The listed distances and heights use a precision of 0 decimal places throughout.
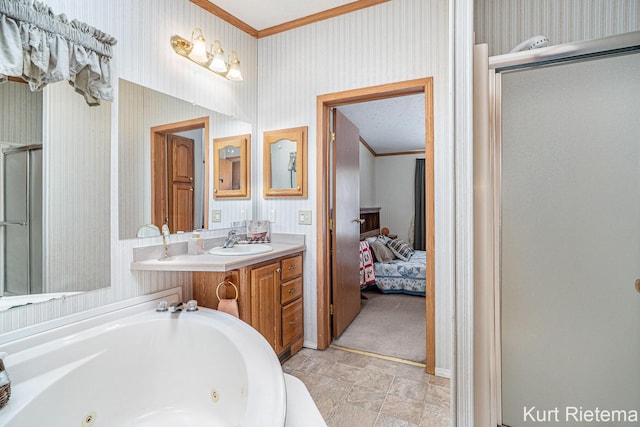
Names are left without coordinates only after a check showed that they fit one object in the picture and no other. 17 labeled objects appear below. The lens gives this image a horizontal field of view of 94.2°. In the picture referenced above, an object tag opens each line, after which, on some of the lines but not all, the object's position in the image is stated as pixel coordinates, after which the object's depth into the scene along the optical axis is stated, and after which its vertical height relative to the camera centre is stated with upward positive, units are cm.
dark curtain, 575 +1
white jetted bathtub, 112 -69
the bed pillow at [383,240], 441 -44
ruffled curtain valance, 123 +74
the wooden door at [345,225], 258 -14
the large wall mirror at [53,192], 128 +10
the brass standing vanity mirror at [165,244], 182 -20
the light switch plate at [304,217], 246 -5
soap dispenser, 200 -23
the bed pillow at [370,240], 426 -42
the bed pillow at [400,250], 432 -58
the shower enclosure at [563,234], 120 -10
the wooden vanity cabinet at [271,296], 189 -58
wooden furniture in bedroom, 488 -21
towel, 180 -57
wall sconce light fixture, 197 +111
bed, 383 -84
